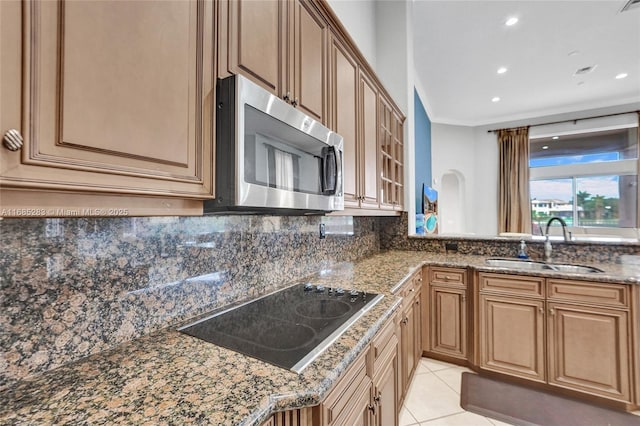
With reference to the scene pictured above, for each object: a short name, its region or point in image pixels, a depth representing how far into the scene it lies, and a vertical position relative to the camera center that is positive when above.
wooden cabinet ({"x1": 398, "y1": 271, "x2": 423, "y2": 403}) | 1.74 -0.79
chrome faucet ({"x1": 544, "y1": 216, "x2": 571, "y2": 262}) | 2.46 -0.26
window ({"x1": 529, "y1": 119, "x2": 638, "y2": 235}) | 5.45 +0.80
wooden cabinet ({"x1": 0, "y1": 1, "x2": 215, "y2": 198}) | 0.50 +0.25
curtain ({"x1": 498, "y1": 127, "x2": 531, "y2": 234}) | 6.16 +0.74
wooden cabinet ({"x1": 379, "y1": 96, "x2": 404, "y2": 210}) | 2.48 +0.58
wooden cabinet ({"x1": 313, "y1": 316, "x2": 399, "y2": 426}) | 0.84 -0.63
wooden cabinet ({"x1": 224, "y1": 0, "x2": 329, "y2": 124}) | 0.93 +0.66
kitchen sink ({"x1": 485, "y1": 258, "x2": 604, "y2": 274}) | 2.20 -0.41
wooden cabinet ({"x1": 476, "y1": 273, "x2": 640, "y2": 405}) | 1.85 -0.82
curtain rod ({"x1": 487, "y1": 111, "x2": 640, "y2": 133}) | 5.37 +1.94
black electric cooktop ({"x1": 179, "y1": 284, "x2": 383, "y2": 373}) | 0.87 -0.41
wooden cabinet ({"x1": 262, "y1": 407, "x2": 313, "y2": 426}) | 0.68 -0.50
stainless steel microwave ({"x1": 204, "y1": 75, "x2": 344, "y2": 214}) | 0.85 +0.22
